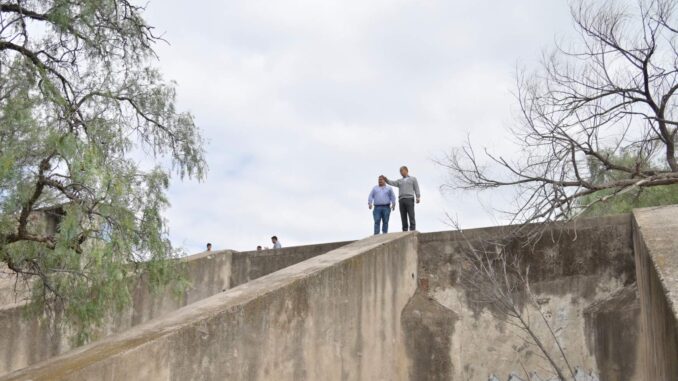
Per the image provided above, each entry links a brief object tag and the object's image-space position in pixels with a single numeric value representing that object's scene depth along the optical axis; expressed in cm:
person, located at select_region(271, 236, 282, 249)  1324
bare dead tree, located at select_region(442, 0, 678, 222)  804
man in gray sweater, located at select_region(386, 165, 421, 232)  952
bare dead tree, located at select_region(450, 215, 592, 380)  722
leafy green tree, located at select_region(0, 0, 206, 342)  531
